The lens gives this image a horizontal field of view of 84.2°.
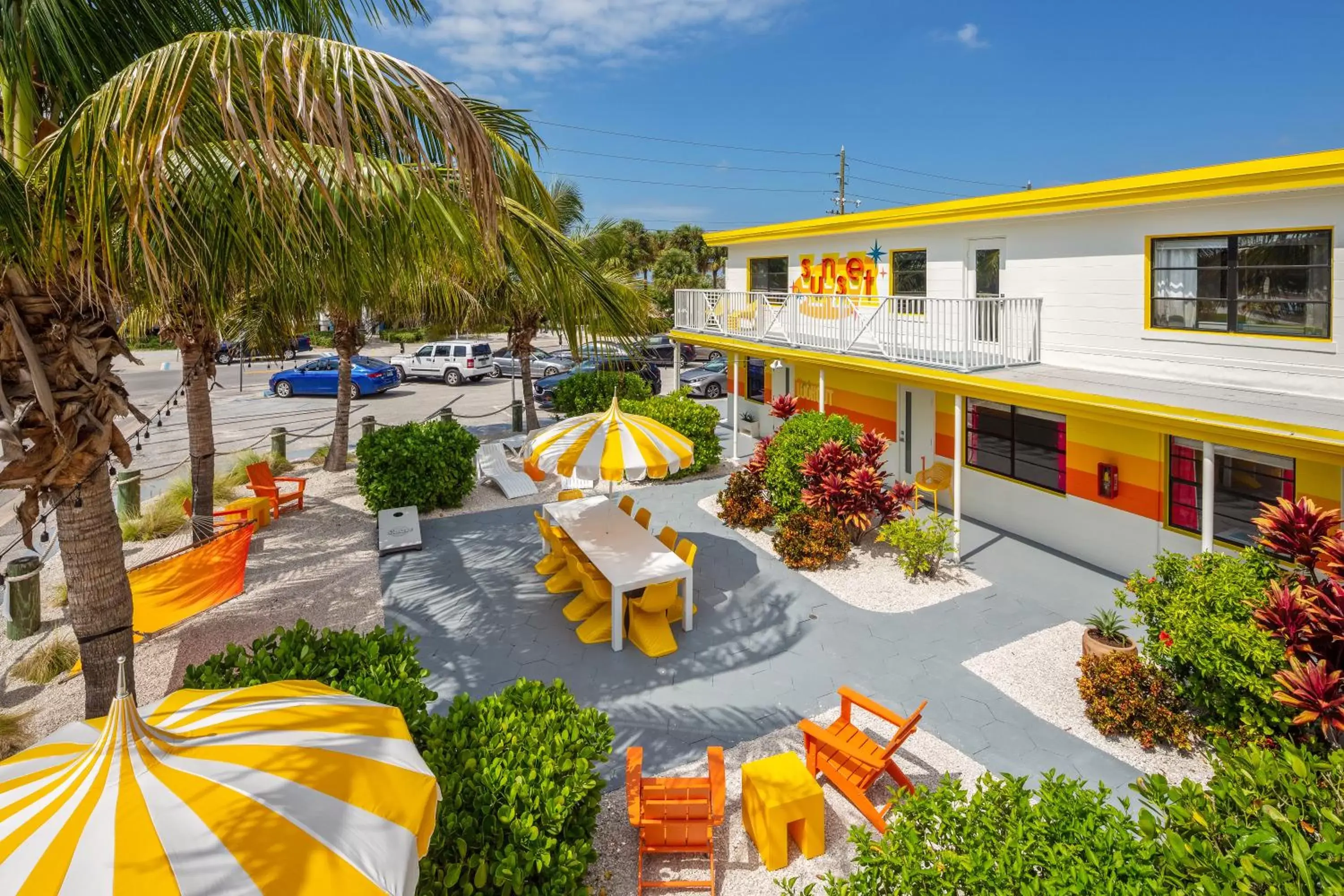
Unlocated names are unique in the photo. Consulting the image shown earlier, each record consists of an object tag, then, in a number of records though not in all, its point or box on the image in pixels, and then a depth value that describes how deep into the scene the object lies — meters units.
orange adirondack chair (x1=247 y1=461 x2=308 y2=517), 12.78
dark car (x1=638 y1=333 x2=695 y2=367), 32.09
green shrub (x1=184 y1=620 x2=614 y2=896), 3.95
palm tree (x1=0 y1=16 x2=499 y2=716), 3.29
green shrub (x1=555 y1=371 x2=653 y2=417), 18.39
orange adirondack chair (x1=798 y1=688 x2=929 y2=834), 5.59
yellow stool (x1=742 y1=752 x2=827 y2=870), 5.09
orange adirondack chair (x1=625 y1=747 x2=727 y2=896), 5.14
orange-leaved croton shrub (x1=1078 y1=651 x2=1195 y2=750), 6.39
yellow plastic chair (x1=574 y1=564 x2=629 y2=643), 8.48
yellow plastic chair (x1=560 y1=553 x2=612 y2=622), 8.63
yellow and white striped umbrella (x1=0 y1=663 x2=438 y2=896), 2.47
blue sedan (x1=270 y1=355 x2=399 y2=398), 29.08
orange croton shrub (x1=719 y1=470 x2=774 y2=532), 12.09
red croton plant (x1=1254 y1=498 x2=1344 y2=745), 5.14
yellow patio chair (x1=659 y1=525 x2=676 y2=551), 9.70
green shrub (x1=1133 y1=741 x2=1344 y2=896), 2.60
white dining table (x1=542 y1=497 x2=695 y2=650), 8.26
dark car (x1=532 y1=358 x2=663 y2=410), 26.07
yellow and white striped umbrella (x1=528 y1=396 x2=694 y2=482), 9.26
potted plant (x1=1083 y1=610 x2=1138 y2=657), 7.18
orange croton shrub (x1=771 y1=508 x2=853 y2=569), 10.45
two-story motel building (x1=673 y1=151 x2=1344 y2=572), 8.34
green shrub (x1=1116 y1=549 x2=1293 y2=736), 5.67
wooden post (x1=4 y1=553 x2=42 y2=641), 8.50
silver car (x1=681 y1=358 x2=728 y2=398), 26.19
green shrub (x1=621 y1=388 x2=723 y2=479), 15.25
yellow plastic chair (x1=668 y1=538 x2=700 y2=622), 8.77
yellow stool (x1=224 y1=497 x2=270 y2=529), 12.11
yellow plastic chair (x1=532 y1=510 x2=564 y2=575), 10.34
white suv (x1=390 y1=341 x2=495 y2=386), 32.91
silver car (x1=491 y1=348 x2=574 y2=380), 31.56
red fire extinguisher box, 10.14
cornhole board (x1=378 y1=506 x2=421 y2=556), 11.20
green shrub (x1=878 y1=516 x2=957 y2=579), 9.89
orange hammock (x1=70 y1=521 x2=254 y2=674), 7.75
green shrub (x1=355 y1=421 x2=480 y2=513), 12.80
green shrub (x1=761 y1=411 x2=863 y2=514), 11.57
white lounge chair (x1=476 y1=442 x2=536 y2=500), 14.35
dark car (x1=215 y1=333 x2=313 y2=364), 16.41
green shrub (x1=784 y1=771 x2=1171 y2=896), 3.06
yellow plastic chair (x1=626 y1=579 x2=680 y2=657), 8.19
